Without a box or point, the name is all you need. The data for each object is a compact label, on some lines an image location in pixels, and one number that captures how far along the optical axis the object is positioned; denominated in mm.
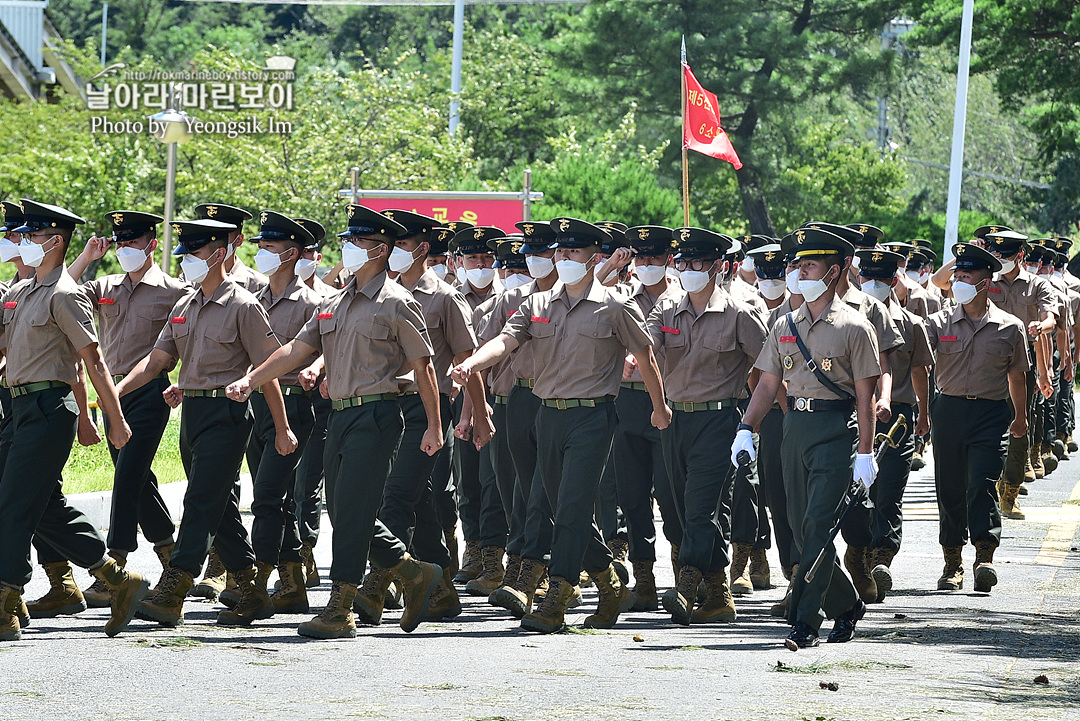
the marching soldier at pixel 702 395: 18672
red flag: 39156
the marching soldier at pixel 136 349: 18391
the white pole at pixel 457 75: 85125
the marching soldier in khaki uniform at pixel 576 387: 17750
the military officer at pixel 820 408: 16766
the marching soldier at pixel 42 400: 16344
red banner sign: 45500
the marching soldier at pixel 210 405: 17297
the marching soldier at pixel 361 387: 16766
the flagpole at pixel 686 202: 32091
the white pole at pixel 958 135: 56981
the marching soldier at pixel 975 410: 21750
